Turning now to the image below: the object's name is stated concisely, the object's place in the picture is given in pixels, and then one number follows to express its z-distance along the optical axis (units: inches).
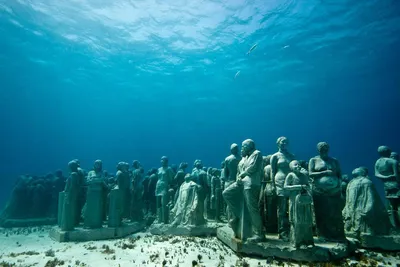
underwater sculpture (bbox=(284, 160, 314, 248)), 271.1
